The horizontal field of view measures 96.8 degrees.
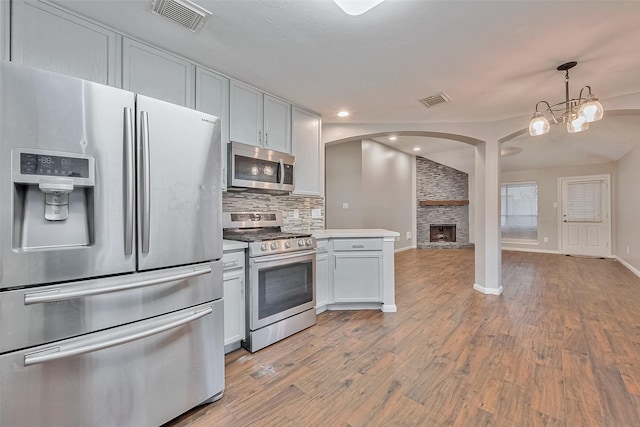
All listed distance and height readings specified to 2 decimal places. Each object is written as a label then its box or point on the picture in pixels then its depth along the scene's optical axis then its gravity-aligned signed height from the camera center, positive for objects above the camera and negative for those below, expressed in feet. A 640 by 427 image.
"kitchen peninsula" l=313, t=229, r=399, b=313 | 10.11 -2.02
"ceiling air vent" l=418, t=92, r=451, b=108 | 9.57 +3.95
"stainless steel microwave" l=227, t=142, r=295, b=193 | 8.16 +1.41
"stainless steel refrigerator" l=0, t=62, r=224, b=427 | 3.58 -0.60
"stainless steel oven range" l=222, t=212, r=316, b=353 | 7.38 -1.84
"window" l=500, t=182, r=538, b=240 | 24.63 +0.15
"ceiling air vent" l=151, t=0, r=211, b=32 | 5.34 +3.97
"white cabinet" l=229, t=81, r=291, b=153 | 8.34 +3.02
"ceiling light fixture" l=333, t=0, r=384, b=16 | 4.66 +3.46
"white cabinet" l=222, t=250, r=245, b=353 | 6.98 -2.14
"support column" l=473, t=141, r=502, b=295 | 12.26 -0.36
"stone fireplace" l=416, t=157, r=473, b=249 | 26.43 +0.57
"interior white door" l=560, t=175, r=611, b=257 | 20.68 -0.28
